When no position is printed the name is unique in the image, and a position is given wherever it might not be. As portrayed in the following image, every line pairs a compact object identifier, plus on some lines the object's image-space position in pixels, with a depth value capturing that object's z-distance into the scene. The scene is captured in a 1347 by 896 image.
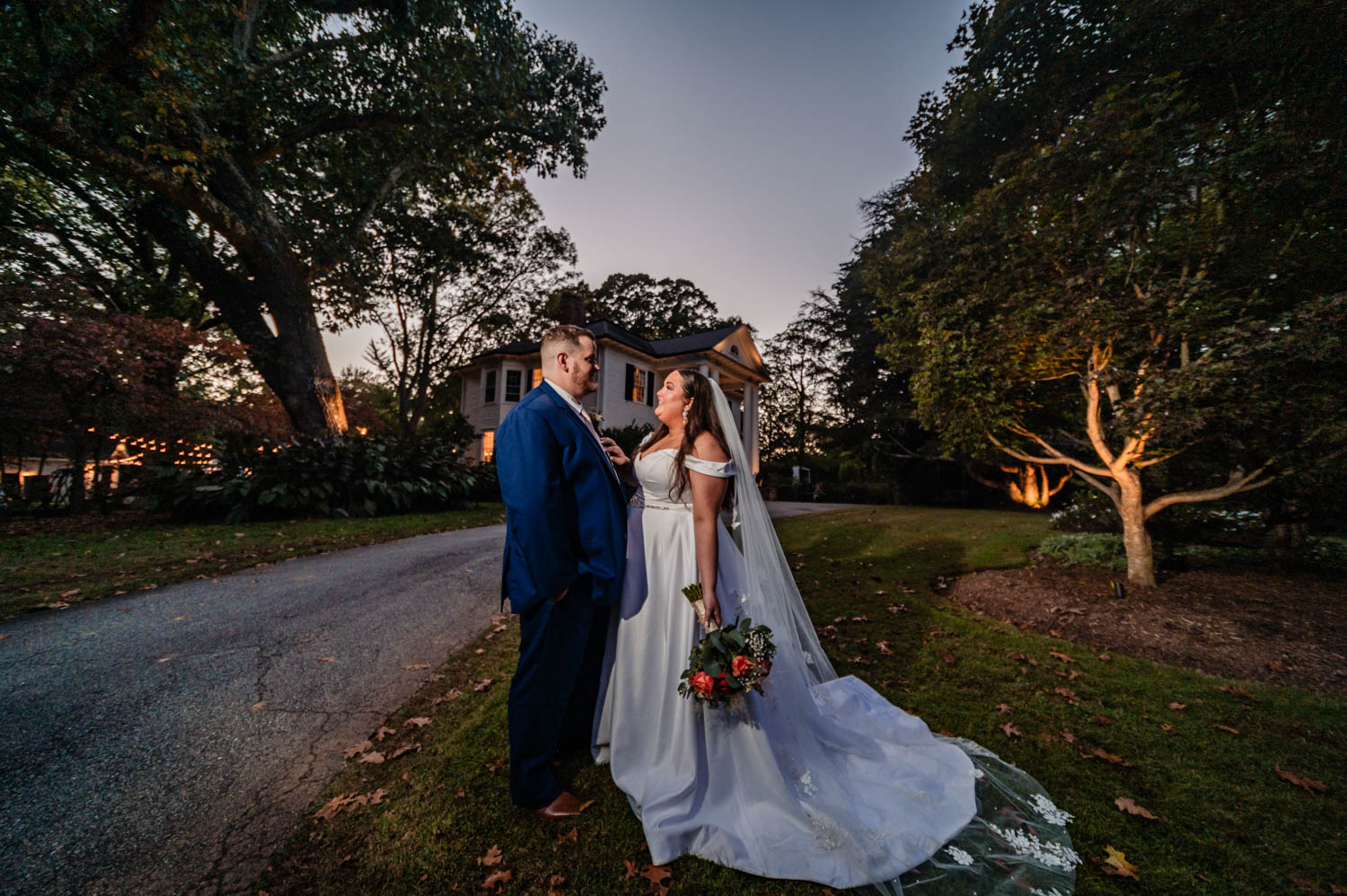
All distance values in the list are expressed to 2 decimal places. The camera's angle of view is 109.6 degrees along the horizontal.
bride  2.32
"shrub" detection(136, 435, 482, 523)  9.58
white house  22.23
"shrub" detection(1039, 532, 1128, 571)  7.25
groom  2.38
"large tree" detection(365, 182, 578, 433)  21.84
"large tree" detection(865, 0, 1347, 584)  4.85
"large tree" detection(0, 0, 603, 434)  7.68
